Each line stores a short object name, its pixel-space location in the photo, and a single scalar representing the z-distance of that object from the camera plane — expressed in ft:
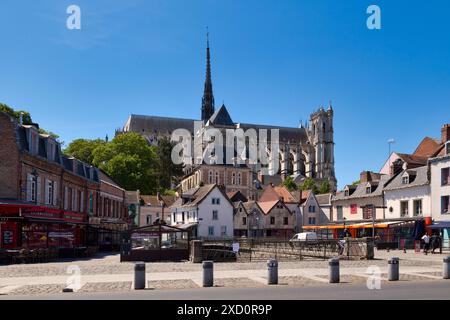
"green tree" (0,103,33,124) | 180.92
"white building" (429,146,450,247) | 142.82
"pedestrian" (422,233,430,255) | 117.19
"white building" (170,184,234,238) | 204.85
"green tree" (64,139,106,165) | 279.73
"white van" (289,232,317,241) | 161.19
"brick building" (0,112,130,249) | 96.62
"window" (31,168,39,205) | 104.47
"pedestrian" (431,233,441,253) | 122.13
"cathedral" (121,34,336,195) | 500.74
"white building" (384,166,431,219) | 154.71
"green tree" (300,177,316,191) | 399.67
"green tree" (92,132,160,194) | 252.21
